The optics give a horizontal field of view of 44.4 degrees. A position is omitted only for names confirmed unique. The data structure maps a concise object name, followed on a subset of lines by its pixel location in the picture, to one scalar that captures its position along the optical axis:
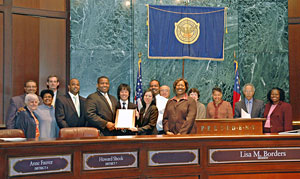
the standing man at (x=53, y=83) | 6.77
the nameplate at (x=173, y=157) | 3.96
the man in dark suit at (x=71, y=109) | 5.87
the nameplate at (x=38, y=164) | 3.44
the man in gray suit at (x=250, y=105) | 7.09
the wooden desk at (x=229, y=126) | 5.45
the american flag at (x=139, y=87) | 8.09
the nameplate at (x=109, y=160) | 3.75
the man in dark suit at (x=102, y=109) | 5.53
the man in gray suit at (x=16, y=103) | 6.02
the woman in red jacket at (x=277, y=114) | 6.73
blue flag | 8.87
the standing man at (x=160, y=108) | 6.28
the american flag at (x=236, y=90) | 8.41
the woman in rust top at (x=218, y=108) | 6.57
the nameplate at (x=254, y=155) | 4.11
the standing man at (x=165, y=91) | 6.63
